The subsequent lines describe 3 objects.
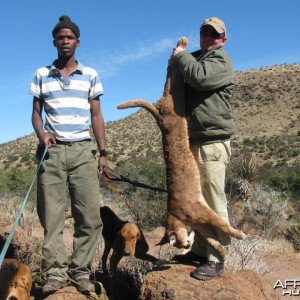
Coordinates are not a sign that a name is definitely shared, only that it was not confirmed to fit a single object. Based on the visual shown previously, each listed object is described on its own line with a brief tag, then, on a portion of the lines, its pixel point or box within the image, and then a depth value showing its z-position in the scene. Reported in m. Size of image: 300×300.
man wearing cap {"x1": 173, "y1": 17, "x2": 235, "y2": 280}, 4.06
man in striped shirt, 4.57
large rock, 3.90
